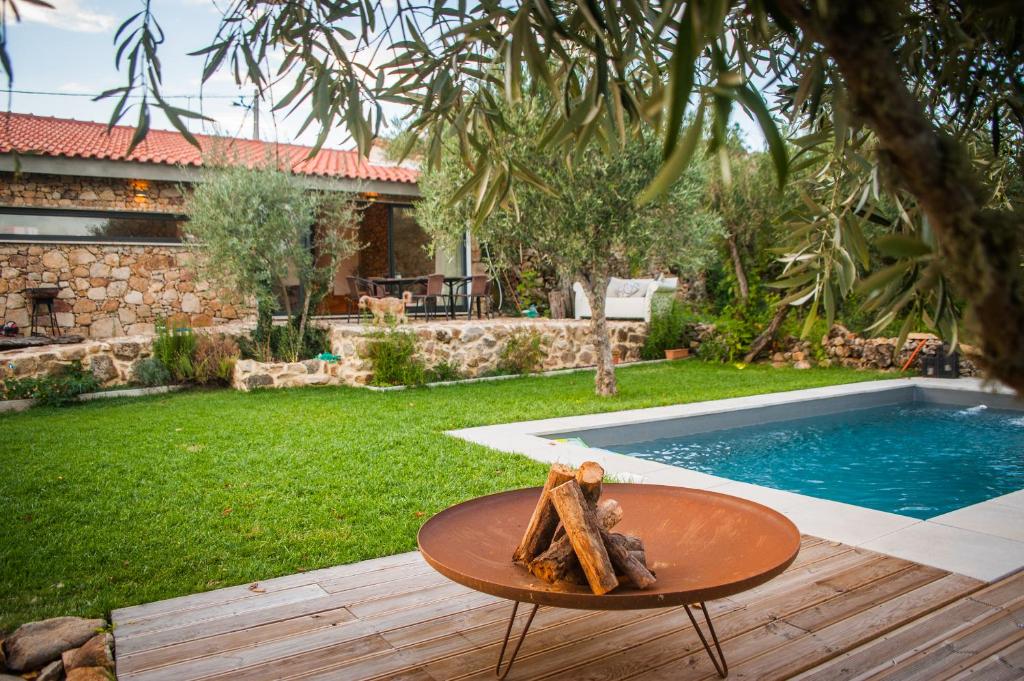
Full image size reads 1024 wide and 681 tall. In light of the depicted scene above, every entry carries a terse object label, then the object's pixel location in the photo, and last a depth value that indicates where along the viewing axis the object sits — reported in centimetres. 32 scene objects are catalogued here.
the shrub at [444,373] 1169
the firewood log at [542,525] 265
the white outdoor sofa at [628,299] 1461
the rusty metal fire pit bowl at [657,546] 220
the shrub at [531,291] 1661
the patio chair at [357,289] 1400
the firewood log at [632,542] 264
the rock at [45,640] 277
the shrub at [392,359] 1109
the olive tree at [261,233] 1075
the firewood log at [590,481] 264
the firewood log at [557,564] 251
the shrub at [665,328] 1452
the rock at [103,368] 1052
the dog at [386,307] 1195
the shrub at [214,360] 1101
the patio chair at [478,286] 1362
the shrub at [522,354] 1252
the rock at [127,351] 1073
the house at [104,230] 1259
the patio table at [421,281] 1369
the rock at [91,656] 268
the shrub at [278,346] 1145
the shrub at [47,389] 948
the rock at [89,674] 253
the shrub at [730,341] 1376
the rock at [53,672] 265
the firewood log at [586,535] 237
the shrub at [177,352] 1088
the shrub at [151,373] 1061
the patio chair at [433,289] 1348
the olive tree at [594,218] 851
